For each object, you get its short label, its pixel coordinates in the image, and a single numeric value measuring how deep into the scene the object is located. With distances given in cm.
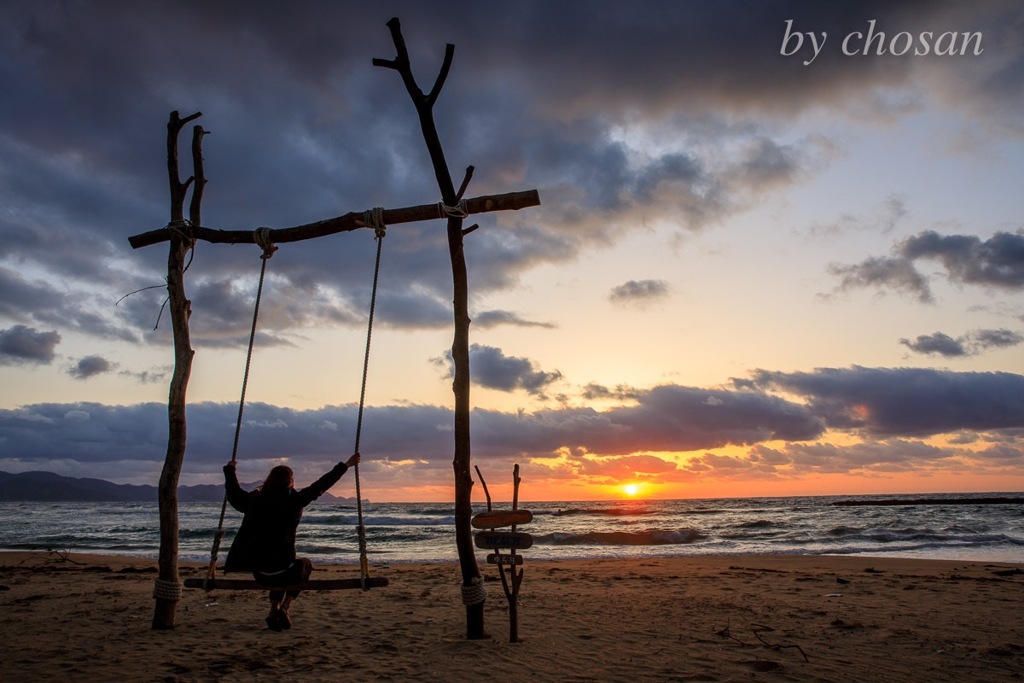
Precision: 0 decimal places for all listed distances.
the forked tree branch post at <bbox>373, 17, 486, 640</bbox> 621
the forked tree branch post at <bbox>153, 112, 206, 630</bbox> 665
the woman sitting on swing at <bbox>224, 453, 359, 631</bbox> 563
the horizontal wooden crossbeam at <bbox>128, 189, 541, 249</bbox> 642
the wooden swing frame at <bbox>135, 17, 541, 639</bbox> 630
